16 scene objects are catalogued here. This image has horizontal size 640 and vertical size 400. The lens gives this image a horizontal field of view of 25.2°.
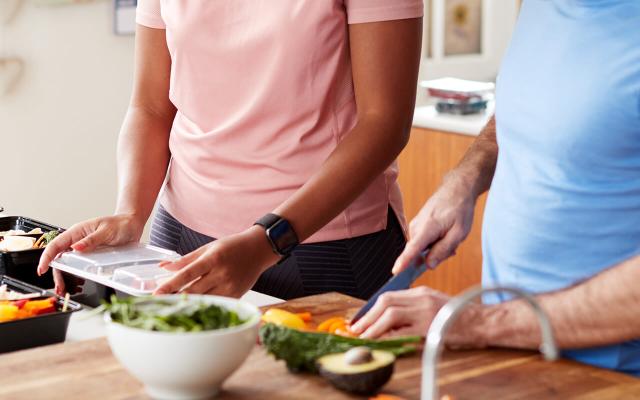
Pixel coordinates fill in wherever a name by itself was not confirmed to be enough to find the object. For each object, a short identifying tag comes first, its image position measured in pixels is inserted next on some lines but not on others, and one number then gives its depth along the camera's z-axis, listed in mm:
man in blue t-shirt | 1759
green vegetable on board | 1667
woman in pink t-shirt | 2147
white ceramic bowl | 1519
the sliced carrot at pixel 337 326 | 1842
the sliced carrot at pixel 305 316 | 1906
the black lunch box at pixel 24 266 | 2193
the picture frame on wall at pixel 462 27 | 6201
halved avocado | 1602
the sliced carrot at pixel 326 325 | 1858
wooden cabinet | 4407
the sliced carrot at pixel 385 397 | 1596
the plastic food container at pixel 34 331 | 1866
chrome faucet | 1352
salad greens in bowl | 1548
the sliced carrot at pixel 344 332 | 1807
